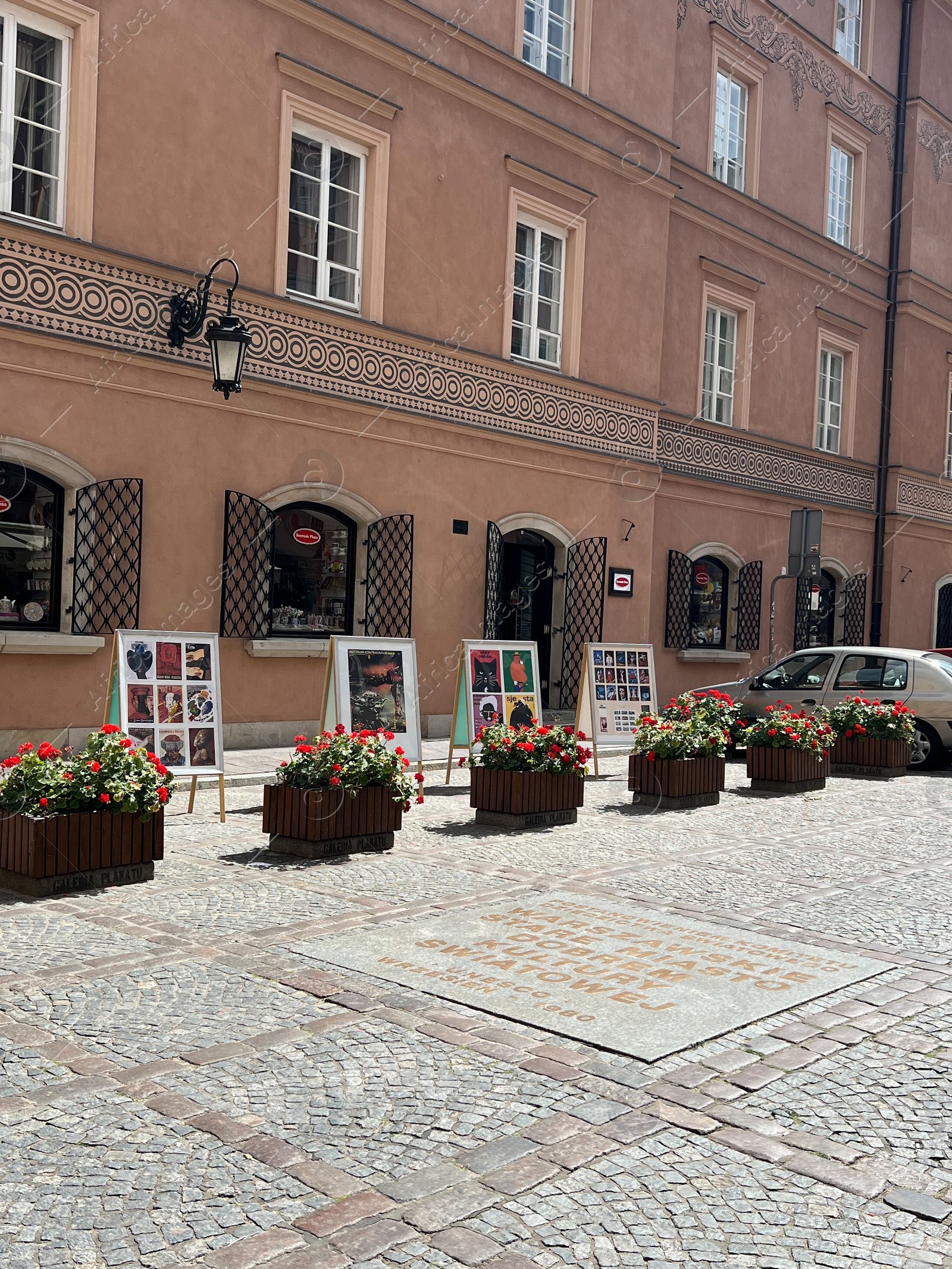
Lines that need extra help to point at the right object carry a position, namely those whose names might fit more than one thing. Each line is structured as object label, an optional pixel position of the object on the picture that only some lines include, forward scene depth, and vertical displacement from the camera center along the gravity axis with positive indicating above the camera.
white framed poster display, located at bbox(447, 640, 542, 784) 12.58 -0.57
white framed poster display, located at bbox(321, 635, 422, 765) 11.00 -0.56
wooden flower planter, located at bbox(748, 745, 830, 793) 13.11 -1.32
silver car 15.61 -0.52
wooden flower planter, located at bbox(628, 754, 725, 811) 11.58 -1.32
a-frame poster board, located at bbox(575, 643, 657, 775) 13.88 -0.63
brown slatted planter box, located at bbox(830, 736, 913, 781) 14.71 -1.31
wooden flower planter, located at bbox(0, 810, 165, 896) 7.17 -1.35
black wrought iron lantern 12.40 +2.77
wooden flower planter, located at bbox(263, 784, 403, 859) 8.66 -1.34
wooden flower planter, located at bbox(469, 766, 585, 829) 10.21 -1.33
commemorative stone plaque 5.25 -1.54
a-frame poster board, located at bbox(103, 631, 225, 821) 9.80 -0.63
